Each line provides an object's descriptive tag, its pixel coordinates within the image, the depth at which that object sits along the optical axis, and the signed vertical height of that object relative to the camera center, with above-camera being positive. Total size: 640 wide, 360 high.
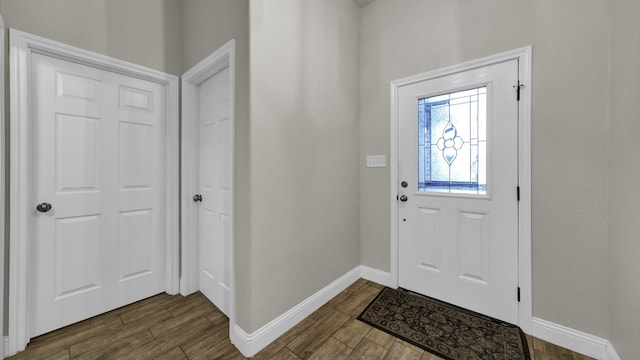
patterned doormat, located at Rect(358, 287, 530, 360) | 1.53 -1.11
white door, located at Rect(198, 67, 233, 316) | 1.93 -0.10
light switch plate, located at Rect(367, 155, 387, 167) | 2.41 +0.18
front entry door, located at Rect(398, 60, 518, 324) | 1.79 -0.09
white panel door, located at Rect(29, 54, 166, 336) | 1.67 -0.11
